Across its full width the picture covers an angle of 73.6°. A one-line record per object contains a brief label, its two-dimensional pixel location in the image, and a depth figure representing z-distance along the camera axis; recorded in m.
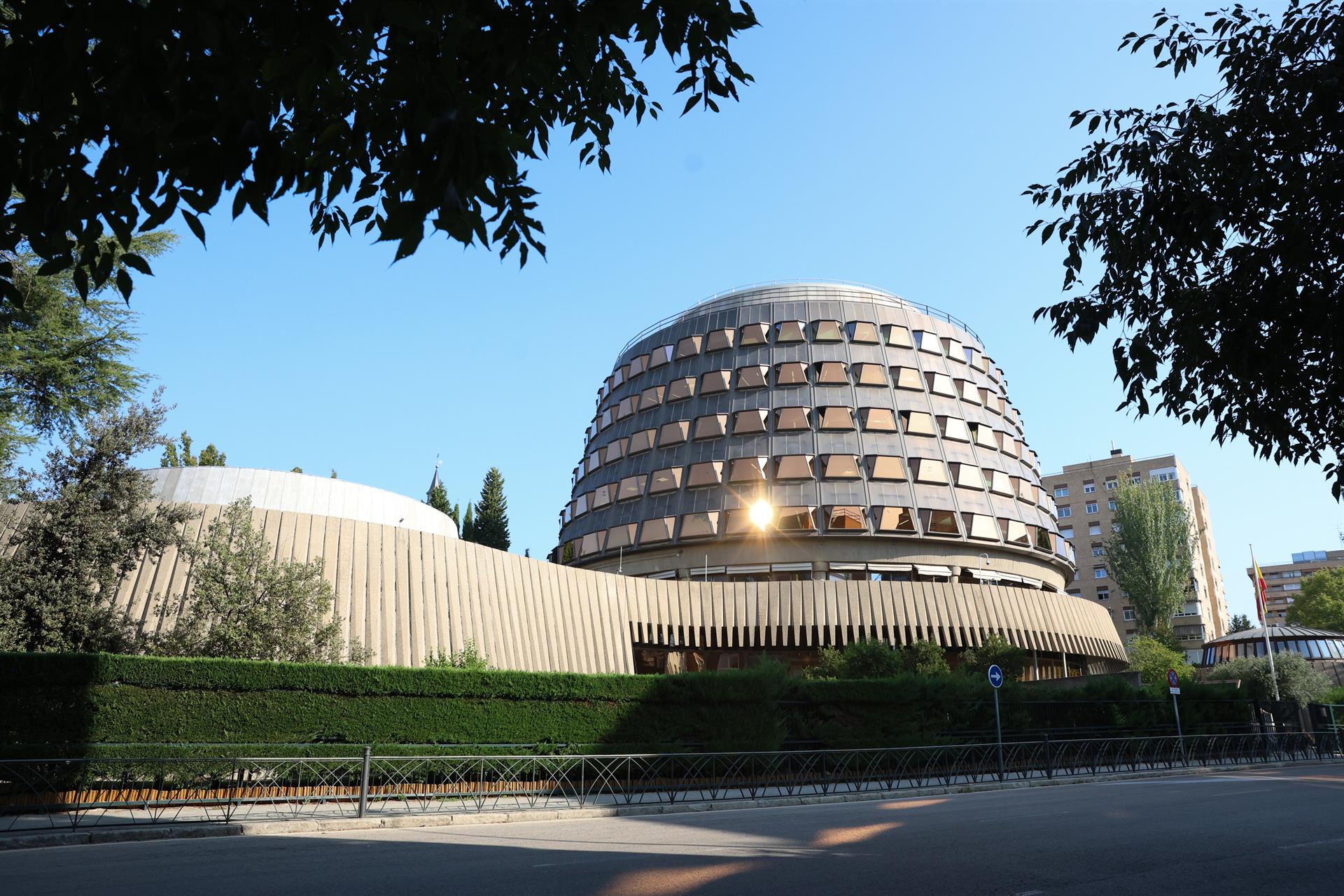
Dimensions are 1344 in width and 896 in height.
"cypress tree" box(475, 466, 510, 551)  81.47
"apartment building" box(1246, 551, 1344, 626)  162.00
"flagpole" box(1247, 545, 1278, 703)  43.69
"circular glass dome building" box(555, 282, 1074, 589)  47.97
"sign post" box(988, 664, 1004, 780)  24.70
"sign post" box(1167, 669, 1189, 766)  29.89
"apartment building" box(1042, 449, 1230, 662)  96.50
